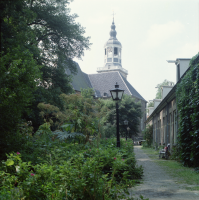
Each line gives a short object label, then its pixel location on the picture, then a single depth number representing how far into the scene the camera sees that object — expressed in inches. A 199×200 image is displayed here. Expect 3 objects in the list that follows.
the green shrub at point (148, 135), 1378.0
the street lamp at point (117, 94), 390.3
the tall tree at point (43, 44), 331.3
